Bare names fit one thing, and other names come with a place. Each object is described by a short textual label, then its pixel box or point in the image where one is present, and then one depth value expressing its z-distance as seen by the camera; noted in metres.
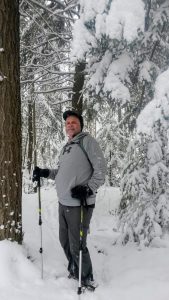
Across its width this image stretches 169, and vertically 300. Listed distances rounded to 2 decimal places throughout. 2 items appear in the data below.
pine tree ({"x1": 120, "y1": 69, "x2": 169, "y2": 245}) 5.78
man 4.52
